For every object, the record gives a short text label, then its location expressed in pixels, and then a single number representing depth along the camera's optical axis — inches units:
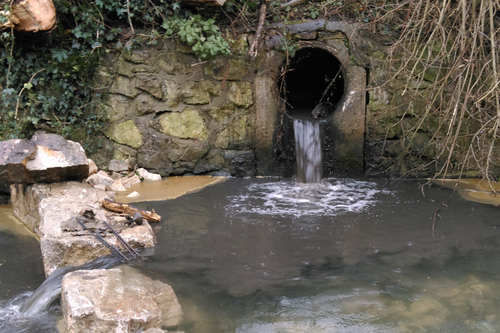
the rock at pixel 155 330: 96.2
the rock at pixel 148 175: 233.3
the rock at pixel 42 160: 169.5
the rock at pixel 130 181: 221.8
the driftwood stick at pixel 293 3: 240.5
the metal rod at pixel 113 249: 137.4
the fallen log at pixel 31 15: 184.1
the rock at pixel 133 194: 203.2
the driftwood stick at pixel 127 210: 167.8
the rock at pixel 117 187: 213.4
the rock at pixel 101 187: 208.2
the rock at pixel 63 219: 132.0
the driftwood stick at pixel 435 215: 159.7
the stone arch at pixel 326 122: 225.6
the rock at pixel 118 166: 233.8
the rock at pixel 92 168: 221.8
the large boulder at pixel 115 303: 97.8
